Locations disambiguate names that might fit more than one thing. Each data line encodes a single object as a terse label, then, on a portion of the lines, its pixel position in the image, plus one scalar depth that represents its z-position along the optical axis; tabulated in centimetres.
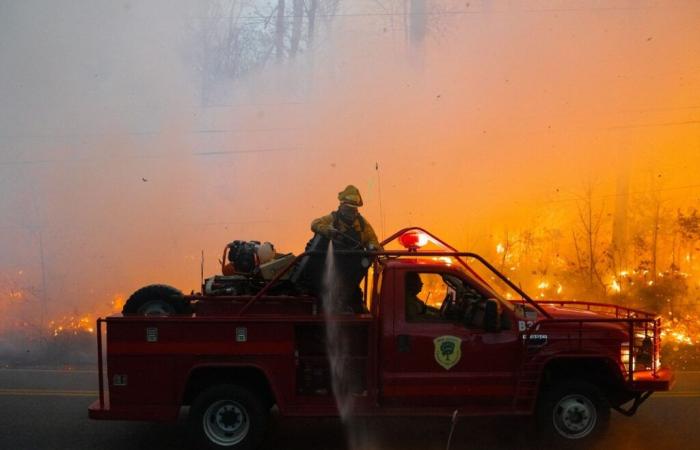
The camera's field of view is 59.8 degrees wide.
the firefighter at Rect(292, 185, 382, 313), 546
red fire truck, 504
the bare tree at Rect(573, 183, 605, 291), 1210
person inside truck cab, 521
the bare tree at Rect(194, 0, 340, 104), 1258
